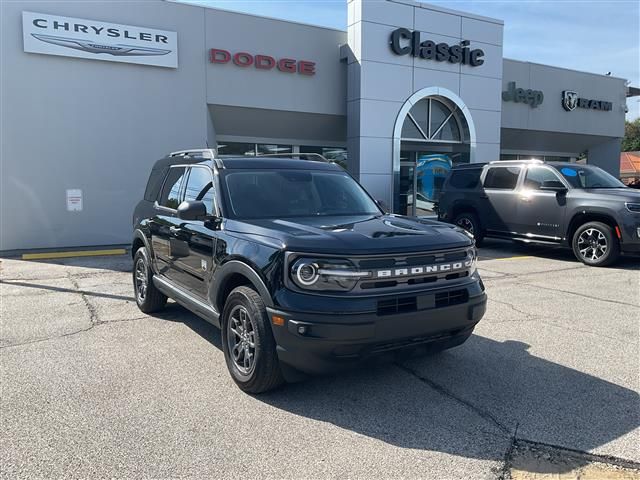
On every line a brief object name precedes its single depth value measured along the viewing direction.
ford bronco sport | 3.51
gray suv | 9.20
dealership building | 12.27
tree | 68.00
